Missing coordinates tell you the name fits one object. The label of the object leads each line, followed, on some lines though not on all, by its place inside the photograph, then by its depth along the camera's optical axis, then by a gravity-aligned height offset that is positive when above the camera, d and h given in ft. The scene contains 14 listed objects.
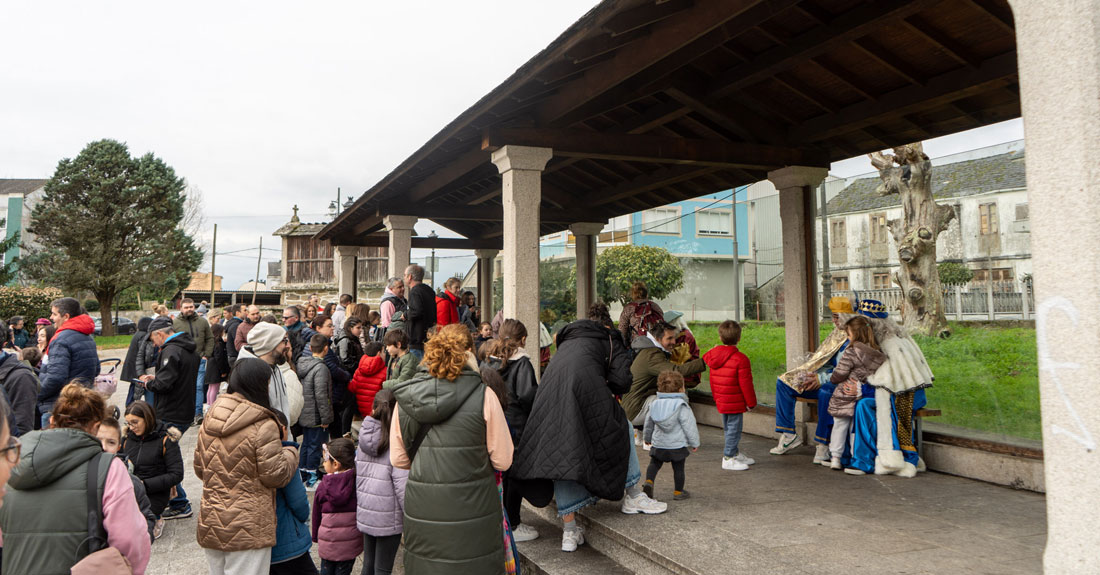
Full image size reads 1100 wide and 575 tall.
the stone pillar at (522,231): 22.94 +3.10
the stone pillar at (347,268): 54.70 +4.39
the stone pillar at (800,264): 26.09 +2.09
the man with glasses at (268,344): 13.74 -0.48
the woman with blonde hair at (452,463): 11.48 -2.57
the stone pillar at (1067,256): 7.95 +0.72
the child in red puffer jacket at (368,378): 22.62 -2.00
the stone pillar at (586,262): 43.50 +3.75
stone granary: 83.66 +6.86
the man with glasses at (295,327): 26.23 -0.28
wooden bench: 20.04 -3.51
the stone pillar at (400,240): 39.18 +4.77
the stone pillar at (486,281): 55.72 +3.31
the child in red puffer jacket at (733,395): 20.81 -2.49
